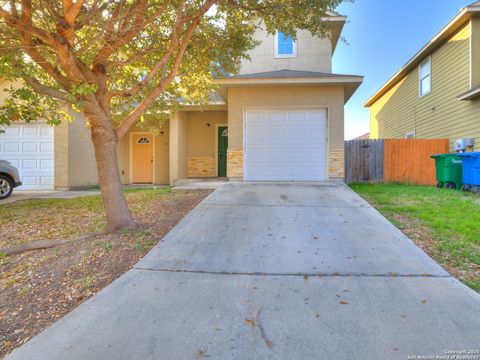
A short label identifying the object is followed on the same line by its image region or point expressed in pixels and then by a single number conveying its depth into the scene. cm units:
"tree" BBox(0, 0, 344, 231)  434
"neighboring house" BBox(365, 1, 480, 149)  966
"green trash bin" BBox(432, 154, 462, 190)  909
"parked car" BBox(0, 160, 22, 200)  853
